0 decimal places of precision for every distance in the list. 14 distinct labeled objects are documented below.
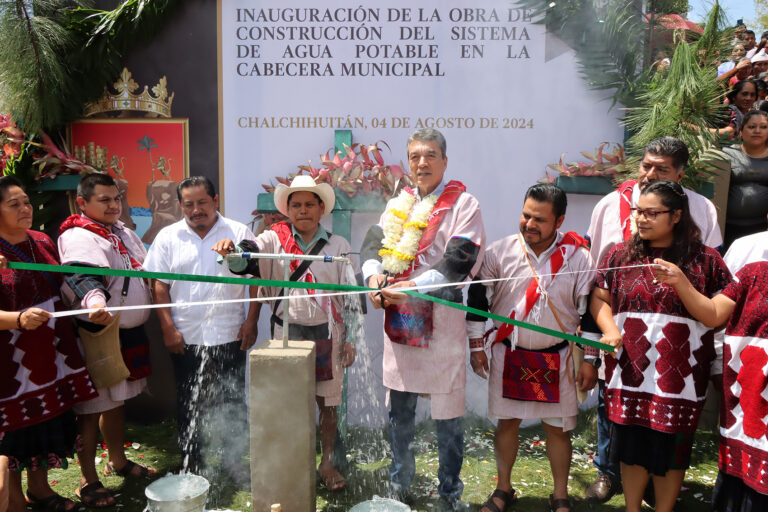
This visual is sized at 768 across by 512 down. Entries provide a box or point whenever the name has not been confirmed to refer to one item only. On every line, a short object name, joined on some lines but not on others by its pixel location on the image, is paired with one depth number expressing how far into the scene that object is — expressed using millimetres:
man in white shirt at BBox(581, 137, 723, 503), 3520
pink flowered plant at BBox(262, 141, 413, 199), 4664
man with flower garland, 3453
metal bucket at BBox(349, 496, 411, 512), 2838
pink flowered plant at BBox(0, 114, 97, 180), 4785
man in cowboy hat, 3801
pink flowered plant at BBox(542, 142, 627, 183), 4590
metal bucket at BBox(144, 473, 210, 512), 2994
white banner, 4680
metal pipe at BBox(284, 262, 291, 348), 2841
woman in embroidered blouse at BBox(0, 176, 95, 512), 3342
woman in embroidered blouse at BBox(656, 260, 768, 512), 2732
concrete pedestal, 2732
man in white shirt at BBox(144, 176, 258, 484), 4047
